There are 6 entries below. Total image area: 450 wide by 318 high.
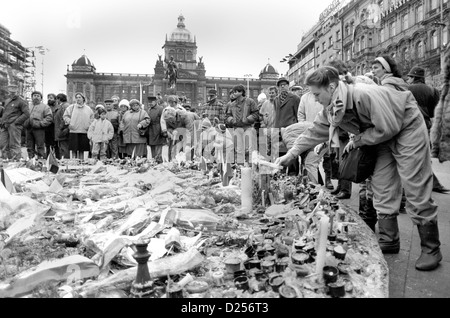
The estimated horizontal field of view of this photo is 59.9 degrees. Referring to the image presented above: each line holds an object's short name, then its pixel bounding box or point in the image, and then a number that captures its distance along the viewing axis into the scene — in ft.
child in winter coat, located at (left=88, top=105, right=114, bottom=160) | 30.58
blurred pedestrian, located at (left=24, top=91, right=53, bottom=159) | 31.12
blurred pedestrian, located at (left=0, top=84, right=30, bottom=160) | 30.91
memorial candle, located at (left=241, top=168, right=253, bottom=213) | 12.16
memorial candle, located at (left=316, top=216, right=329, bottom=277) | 6.92
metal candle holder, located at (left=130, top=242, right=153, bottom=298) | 6.11
